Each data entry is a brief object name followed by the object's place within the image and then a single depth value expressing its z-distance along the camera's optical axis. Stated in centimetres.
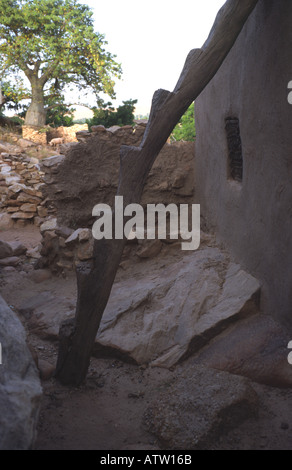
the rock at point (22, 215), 907
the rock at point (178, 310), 351
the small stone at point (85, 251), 522
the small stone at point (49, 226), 579
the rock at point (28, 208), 920
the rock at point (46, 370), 323
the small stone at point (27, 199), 927
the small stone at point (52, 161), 608
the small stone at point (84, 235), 524
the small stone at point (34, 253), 651
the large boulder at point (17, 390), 170
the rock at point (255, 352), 299
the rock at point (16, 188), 938
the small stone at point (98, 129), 585
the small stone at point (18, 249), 661
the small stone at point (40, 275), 547
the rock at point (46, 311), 414
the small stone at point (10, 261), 610
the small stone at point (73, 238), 529
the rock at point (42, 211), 920
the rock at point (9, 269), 583
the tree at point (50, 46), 1673
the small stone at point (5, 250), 645
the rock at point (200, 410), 243
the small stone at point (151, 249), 518
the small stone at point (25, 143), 1440
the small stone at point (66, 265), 541
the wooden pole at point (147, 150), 295
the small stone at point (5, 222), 894
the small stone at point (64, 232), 551
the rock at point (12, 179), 996
